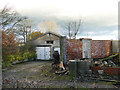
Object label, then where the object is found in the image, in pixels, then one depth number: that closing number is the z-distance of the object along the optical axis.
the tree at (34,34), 23.86
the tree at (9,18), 10.90
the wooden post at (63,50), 8.77
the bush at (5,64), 8.80
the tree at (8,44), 8.11
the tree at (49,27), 27.14
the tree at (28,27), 21.91
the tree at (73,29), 25.42
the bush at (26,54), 12.71
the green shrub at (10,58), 9.36
